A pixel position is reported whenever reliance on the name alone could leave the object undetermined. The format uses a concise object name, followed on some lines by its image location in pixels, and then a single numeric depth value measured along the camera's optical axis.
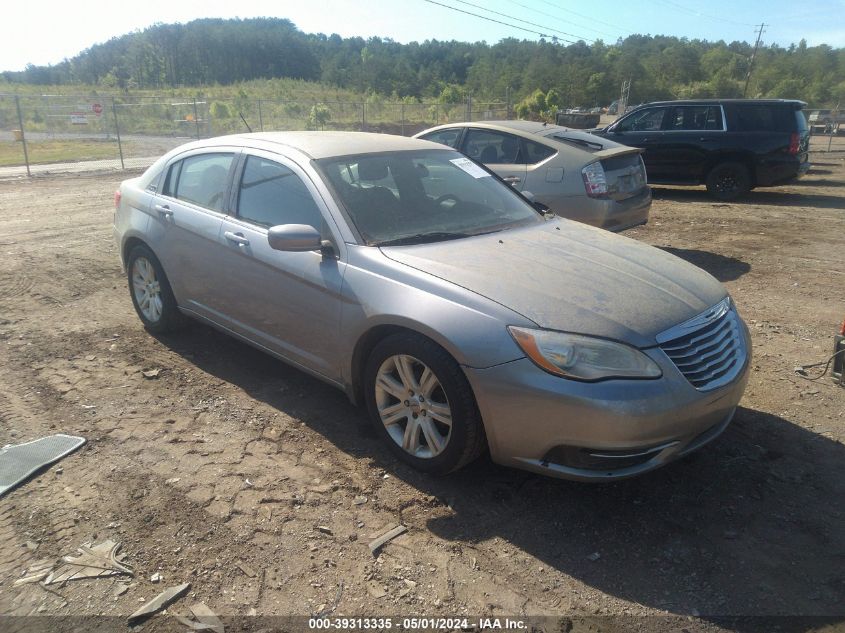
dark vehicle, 11.70
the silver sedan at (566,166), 7.29
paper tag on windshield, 4.58
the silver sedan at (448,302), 2.82
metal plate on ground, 3.36
